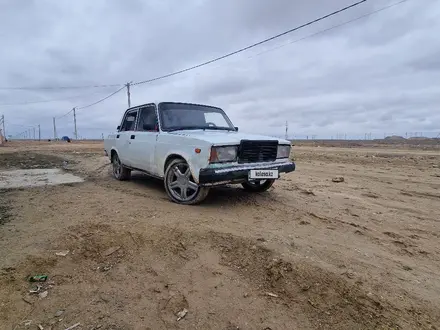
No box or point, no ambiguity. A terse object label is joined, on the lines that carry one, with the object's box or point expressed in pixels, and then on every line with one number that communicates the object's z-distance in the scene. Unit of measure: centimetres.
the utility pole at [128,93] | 3422
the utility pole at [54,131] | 7444
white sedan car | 439
